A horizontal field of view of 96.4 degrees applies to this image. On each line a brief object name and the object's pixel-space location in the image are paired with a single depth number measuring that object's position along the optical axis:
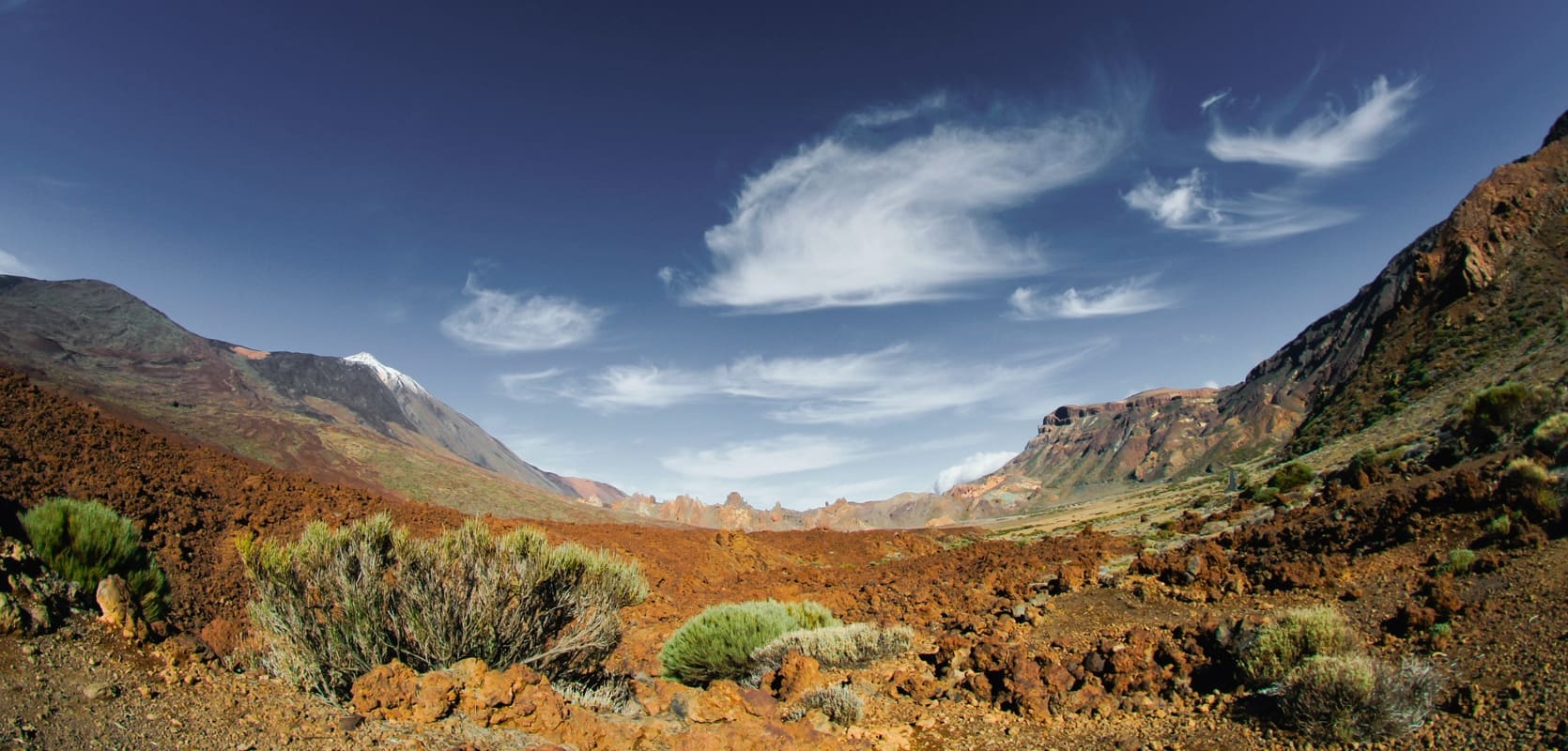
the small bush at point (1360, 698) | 5.30
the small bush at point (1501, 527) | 8.67
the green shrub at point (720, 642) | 10.88
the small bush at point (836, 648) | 10.23
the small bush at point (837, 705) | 7.88
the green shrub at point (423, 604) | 7.16
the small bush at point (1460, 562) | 8.25
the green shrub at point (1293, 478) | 24.11
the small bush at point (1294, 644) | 6.75
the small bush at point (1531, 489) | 8.62
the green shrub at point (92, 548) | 7.83
